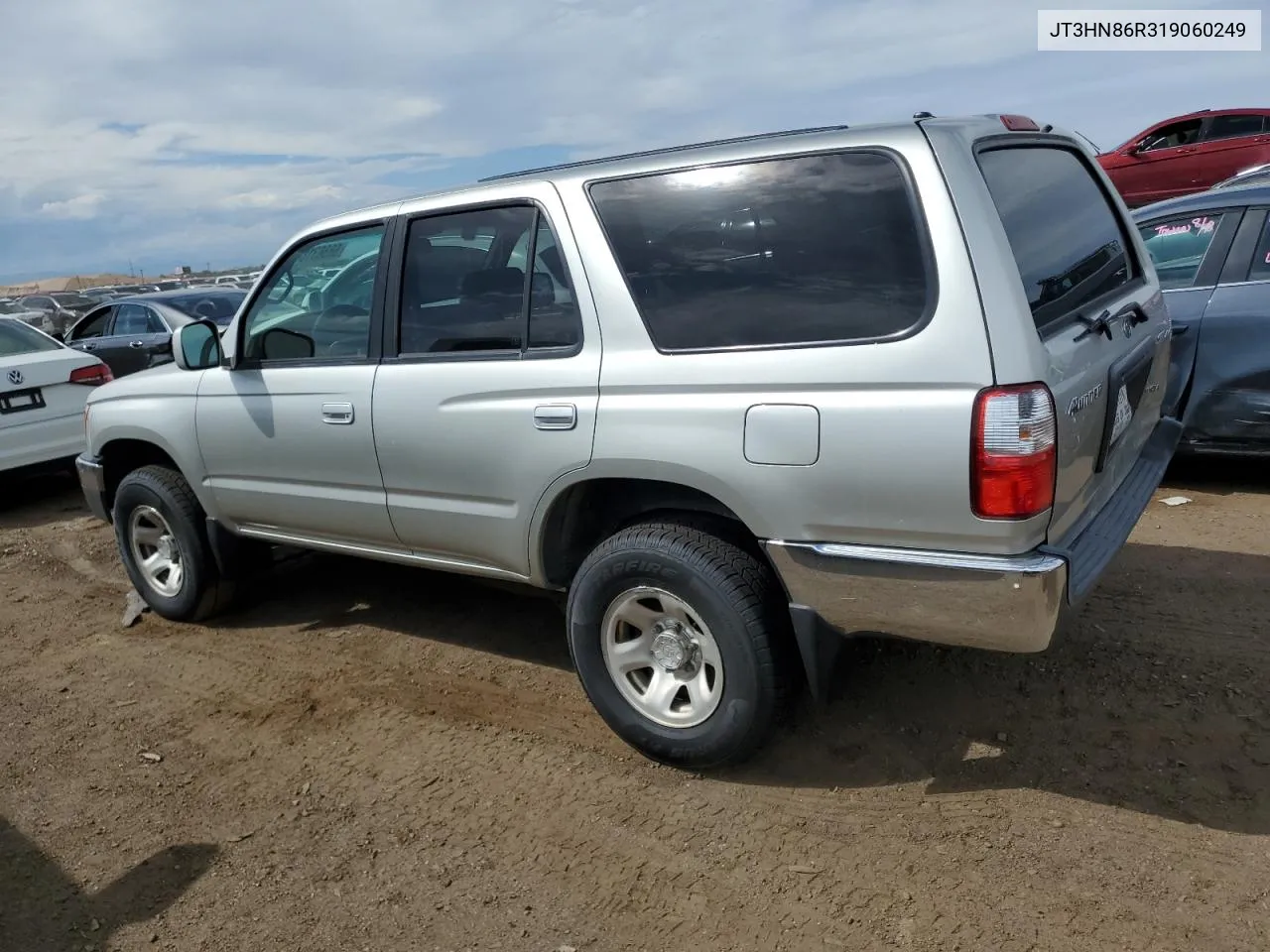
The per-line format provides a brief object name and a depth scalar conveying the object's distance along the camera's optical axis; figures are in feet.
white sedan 24.20
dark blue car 17.29
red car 41.98
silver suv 8.42
